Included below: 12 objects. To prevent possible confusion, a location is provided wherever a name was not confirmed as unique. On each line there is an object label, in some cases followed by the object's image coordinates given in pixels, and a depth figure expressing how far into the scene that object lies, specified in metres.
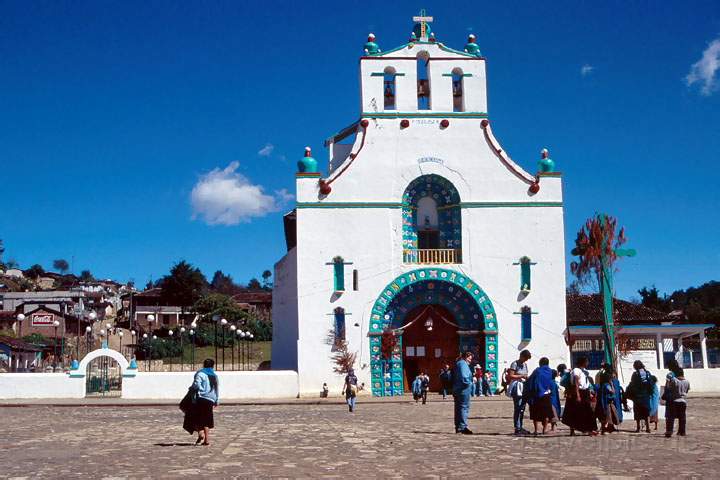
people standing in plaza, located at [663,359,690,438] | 14.10
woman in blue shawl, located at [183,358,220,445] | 13.15
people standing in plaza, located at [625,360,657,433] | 15.23
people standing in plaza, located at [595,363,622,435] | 14.99
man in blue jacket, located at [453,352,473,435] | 14.82
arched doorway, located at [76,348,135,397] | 29.39
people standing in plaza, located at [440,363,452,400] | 25.67
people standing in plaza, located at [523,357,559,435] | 14.62
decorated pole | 18.55
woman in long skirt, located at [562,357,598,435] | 14.61
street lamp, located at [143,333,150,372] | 47.44
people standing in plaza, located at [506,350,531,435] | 14.91
